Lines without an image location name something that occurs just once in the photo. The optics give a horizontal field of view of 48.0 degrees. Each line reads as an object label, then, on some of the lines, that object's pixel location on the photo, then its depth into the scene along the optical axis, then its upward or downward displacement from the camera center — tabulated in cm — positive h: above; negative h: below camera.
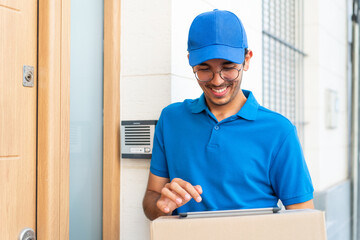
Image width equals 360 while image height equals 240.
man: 140 -10
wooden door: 138 -2
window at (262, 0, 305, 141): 400 +63
